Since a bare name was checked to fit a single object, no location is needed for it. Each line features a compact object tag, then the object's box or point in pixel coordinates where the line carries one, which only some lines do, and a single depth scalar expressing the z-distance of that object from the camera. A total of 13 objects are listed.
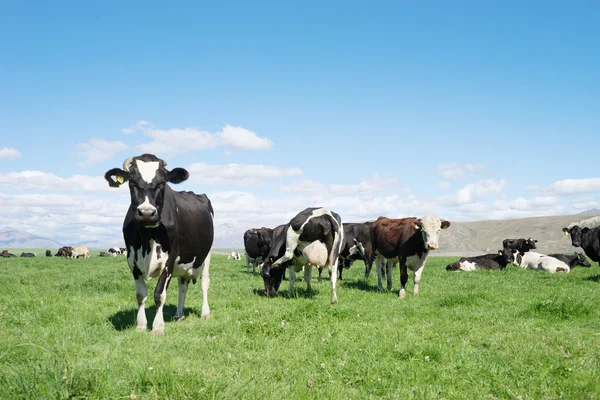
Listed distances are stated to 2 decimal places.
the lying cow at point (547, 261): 24.36
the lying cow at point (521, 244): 28.59
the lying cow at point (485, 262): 25.38
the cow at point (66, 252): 54.53
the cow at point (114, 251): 62.08
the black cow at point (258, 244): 24.03
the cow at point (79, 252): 54.59
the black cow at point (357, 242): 21.48
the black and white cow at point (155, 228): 7.78
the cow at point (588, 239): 20.22
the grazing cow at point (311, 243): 13.27
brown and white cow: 14.39
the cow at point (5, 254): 57.45
